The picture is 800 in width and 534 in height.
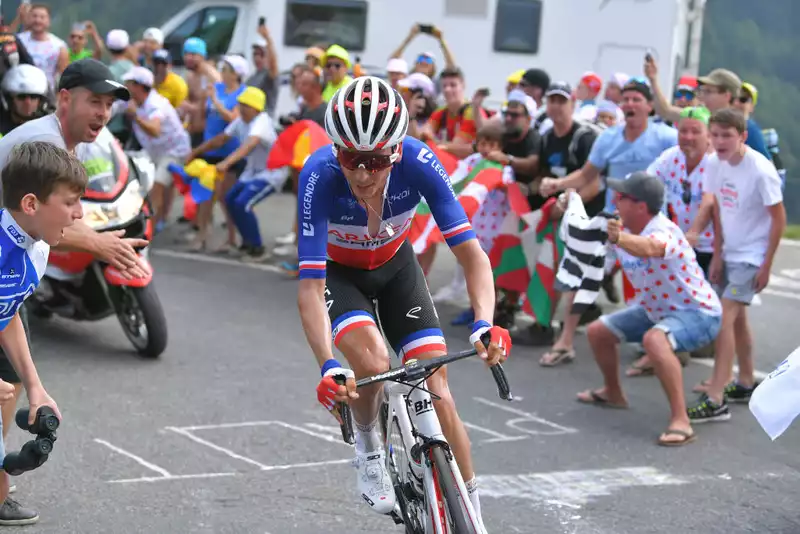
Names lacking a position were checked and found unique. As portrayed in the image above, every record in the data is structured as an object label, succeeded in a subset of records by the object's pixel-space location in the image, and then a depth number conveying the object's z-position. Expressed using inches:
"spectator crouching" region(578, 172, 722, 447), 613.0
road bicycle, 363.3
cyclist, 380.2
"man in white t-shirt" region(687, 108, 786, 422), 657.6
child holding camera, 361.1
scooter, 678.5
